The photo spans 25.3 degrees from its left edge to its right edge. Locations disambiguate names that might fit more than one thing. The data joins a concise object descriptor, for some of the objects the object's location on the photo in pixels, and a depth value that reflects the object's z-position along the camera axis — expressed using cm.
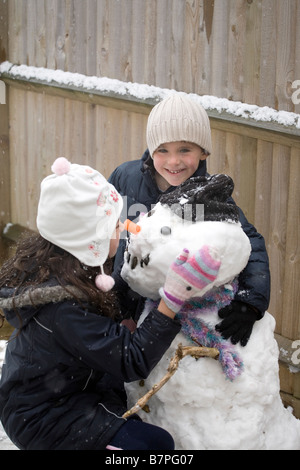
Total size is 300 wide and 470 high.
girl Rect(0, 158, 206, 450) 239
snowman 244
